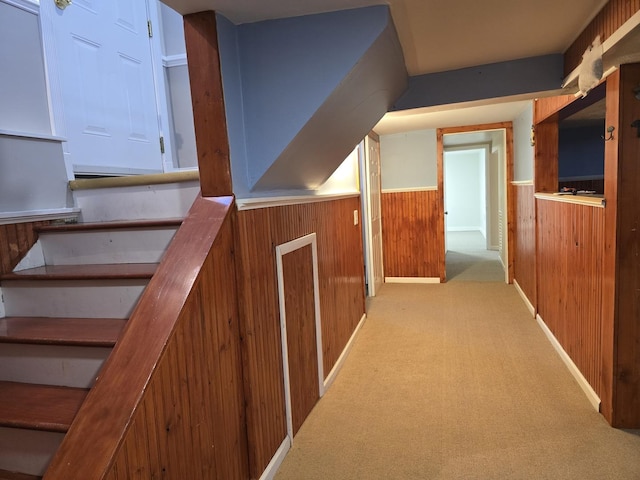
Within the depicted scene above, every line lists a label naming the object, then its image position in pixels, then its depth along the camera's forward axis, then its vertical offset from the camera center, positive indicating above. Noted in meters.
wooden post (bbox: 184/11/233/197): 1.53 +0.37
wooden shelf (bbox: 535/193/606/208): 2.20 -0.13
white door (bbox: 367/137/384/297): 4.96 -0.32
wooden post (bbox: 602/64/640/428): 1.93 -0.41
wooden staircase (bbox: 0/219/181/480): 1.32 -0.43
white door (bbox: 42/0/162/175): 2.18 +0.73
